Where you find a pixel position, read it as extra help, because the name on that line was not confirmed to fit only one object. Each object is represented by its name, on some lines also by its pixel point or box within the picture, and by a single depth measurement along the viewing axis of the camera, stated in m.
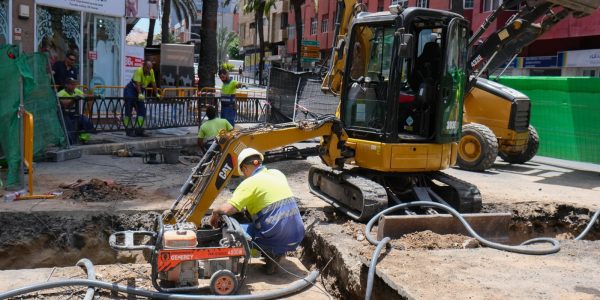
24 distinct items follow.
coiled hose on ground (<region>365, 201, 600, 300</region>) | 5.44
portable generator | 5.13
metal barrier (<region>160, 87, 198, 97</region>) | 18.29
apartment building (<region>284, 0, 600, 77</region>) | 24.28
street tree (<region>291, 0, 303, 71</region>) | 34.36
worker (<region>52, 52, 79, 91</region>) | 13.79
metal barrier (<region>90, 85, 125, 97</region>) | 16.33
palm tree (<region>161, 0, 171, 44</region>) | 34.36
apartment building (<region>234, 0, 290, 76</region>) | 62.28
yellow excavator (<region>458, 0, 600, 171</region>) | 12.09
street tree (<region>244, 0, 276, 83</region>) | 43.73
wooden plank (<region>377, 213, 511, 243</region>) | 6.82
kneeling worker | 5.63
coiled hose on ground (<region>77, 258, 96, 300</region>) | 4.99
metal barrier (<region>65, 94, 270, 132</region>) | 13.09
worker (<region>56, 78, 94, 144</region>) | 12.05
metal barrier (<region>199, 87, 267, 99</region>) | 18.01
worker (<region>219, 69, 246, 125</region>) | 14.44
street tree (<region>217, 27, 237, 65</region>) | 75.36
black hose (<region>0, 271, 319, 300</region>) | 4.89
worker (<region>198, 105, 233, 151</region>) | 10.55
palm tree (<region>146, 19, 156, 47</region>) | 35.41
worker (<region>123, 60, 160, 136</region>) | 13.73
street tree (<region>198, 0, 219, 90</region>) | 18.89
